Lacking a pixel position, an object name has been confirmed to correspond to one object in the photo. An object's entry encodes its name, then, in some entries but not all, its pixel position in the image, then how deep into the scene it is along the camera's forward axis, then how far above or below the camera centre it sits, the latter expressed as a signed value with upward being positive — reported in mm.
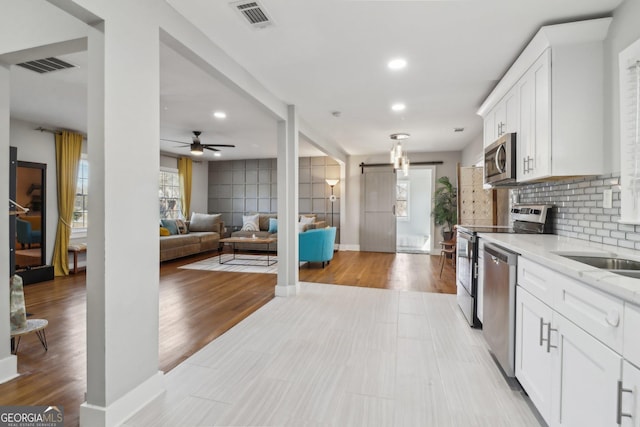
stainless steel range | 2814 -345
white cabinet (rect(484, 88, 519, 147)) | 2818 +951
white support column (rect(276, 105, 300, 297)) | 4016 +61
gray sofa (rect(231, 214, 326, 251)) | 7543 -569
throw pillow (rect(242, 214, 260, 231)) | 8273 -330
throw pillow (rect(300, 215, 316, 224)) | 7616 -205
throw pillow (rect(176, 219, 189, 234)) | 7660 -390
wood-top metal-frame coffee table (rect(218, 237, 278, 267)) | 6395 -1068
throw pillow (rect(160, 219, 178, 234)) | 7273 -346
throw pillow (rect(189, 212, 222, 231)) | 8180 -303
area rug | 5734 -1082
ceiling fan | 5777 +1213
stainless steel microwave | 2793 +495
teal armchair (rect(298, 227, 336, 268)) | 5770 -636
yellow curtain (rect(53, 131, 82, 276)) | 5258 +290
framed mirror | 5020 -134
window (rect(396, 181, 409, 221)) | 10250 +387
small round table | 2194 -858
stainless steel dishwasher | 1969 -640
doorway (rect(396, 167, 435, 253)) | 10117 +140
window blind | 1755 +462
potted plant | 6992 +122
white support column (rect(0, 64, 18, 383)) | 2078 -212
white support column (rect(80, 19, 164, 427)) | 1570 -55
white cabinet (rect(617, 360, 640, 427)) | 948 -575
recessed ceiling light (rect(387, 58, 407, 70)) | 2828 +1370
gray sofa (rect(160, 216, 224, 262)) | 6386 -729
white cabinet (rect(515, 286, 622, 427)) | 1083 -666
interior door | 7852 -22
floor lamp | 8250 +741
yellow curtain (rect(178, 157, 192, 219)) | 8414 +768
